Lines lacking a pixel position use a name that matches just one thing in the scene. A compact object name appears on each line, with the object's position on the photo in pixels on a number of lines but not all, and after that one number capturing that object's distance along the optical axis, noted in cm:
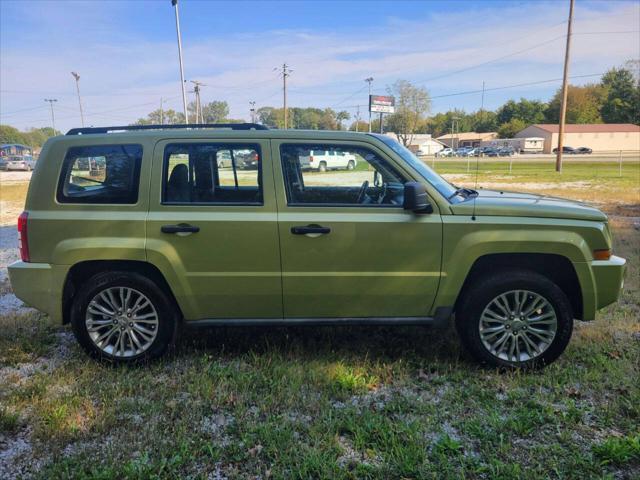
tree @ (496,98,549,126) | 9762
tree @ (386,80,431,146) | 7356
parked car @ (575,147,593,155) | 7038
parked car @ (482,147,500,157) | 6170
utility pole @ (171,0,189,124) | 3083
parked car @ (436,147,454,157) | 7025
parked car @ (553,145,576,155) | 6960
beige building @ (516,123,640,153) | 7869
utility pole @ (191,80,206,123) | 5794
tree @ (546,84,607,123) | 9050
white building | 8069
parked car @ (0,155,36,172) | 4719
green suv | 372
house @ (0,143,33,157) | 5758
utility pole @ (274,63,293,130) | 5125
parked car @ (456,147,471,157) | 6436
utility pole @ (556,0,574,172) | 2869
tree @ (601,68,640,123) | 7969
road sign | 4234
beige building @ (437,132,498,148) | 7895
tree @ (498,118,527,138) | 9100
